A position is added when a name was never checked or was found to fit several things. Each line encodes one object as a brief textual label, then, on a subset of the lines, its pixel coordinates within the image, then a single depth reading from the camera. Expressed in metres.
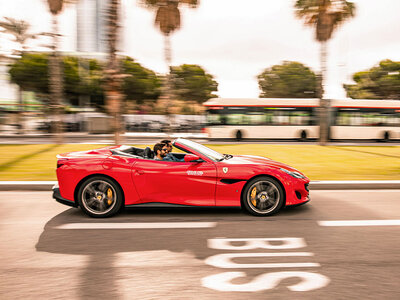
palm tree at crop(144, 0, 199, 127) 20.95
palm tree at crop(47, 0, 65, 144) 19.28
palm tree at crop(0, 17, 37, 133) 43.06
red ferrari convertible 5.21
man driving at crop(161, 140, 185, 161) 5.45
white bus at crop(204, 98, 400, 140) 23.97
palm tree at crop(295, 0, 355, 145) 18.34
